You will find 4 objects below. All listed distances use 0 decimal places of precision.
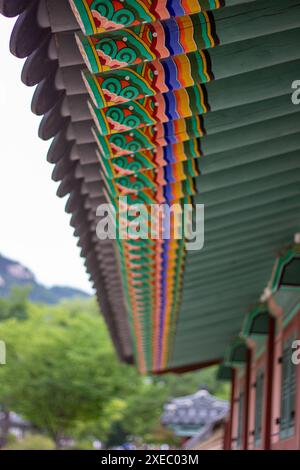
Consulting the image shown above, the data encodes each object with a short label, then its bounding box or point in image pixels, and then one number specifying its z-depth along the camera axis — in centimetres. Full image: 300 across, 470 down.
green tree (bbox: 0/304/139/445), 3100
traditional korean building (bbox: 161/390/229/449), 2395
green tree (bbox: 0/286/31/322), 6328
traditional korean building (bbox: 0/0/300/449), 330
